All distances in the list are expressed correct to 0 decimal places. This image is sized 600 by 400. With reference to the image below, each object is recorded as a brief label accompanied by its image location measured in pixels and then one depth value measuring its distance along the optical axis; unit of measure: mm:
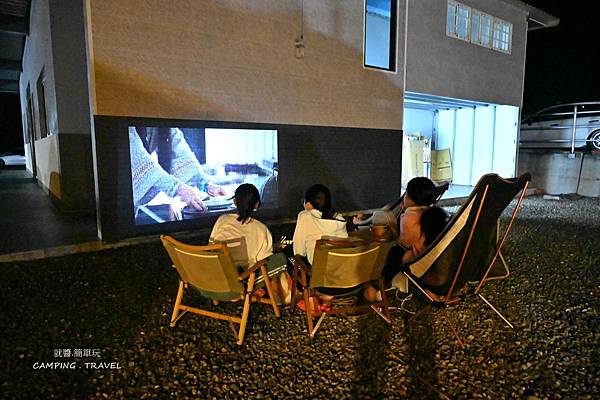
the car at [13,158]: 23172
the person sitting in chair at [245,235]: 2949
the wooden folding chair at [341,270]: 2596
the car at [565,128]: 11383
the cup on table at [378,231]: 3459
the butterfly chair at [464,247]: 2631
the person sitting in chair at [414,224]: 3129
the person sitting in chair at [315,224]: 2990
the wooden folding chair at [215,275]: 2523
